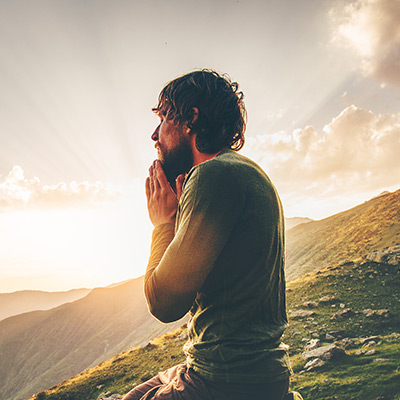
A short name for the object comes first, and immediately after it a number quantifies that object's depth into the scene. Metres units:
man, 1.66
